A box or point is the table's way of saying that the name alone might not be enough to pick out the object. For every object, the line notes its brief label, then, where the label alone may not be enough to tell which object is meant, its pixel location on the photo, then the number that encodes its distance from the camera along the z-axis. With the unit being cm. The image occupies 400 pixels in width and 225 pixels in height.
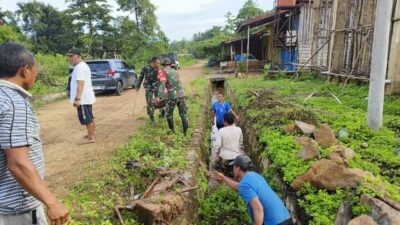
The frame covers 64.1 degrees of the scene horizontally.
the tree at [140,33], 3516
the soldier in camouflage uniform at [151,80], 802
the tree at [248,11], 4681
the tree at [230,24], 4944
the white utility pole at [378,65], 580
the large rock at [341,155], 436
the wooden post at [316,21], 1684
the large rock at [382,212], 287
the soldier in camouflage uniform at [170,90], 700
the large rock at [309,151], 479
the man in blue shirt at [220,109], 818
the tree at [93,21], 3238
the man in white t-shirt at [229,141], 616
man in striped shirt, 195
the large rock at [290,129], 633
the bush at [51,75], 1463
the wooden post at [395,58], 933
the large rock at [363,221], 289
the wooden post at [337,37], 1347
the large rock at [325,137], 528
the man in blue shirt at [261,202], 374
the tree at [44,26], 4075
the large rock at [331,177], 377
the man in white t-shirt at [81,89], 618
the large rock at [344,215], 336
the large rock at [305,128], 605
